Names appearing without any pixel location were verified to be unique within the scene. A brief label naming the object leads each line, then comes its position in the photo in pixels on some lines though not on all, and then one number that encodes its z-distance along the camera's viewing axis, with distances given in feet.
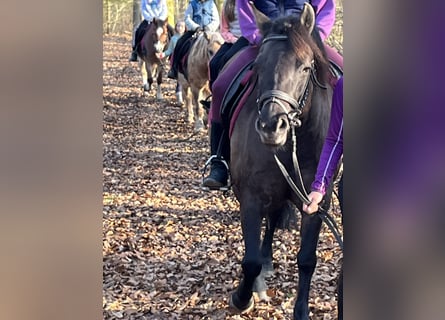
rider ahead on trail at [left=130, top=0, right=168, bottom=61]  40.52
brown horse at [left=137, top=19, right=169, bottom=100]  41.22
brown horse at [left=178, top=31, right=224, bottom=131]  29.66
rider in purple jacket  10.07
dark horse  8.79
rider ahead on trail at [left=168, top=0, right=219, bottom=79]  30.17
